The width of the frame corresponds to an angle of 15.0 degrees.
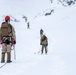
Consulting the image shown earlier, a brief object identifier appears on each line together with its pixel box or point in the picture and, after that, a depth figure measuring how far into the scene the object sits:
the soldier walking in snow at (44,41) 18.02
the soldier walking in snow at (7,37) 10.57
